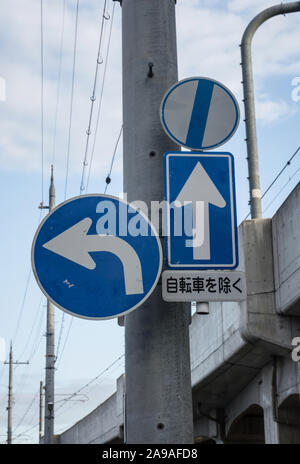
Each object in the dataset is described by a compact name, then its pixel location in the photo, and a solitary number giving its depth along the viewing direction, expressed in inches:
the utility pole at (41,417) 2071.5
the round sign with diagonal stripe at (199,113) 181.5
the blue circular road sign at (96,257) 162.6
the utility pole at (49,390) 1044.5
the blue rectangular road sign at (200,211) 170.4
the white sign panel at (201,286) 165.2
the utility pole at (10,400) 2245.3
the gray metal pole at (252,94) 698.2
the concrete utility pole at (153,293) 161.9
